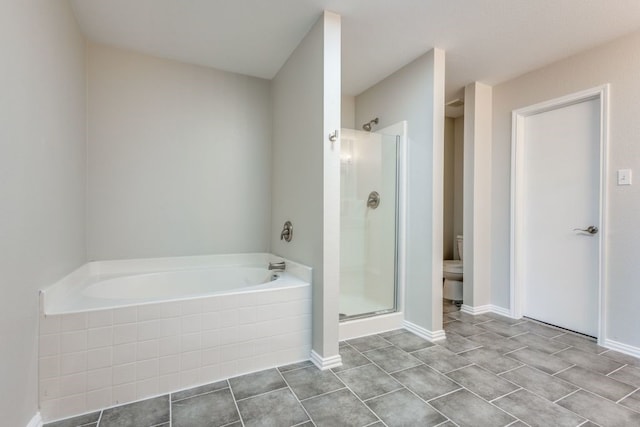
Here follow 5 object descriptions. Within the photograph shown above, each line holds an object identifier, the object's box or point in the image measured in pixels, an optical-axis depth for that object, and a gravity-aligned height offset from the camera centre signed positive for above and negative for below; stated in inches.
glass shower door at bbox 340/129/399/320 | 108.3 -3.1
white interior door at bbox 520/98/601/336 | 97.4 -1.2
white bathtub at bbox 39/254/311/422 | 59.5 -28.1
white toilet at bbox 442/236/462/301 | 133.1 -31.3
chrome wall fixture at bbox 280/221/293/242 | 99.3 -6.7
